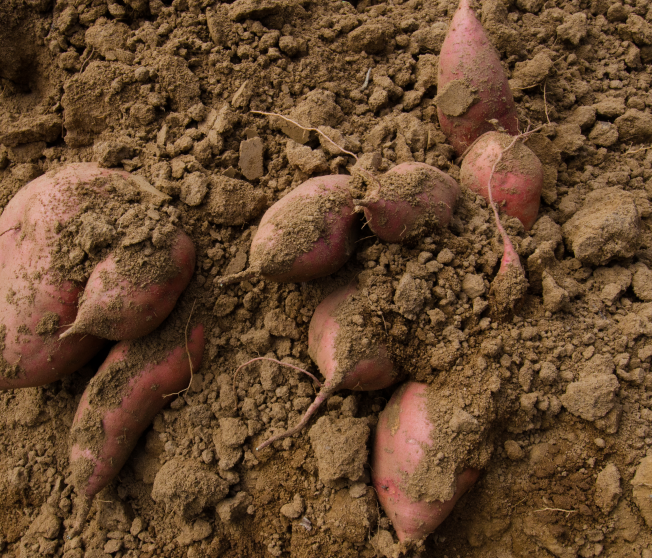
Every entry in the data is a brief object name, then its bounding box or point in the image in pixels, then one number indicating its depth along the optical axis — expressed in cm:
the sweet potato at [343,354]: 72
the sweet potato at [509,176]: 78
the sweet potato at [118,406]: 75
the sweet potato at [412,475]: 71
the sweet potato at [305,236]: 71
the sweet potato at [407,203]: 71
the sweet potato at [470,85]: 81
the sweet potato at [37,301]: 74
